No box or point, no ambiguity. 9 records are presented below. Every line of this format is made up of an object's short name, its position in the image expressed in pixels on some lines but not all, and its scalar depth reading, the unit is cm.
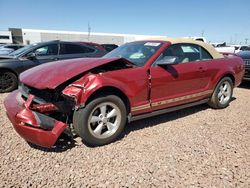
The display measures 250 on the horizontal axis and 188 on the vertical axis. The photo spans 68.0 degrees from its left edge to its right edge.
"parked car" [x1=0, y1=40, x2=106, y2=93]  510
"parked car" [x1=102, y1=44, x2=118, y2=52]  1183
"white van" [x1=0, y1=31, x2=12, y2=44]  4869
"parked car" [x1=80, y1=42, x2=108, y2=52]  627
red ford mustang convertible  239
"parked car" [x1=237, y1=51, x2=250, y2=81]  595
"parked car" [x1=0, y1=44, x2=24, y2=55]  1330
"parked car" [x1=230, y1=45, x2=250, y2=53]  1534
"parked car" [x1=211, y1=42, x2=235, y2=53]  1314
